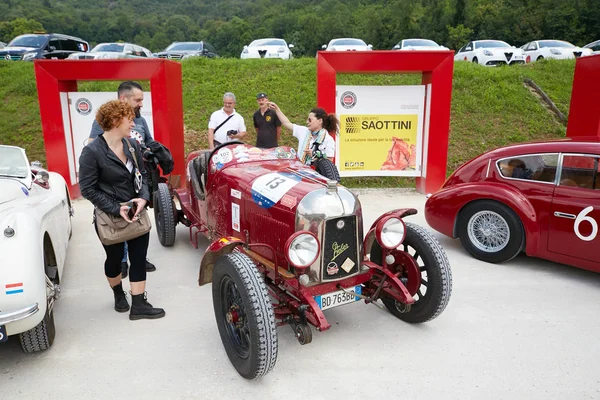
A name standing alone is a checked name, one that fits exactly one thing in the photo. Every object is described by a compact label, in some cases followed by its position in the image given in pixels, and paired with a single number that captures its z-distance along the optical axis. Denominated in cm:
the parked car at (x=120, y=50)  1866
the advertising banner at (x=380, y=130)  793
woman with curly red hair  327
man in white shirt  652
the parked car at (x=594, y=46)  1998
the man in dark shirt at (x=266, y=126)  670
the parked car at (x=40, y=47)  1823
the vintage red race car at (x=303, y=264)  284
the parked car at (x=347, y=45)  1956
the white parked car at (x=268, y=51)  1975
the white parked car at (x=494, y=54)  1841
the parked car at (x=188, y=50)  2226
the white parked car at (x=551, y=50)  1828
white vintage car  273
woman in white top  582
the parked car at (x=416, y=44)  1925
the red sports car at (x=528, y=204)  427
